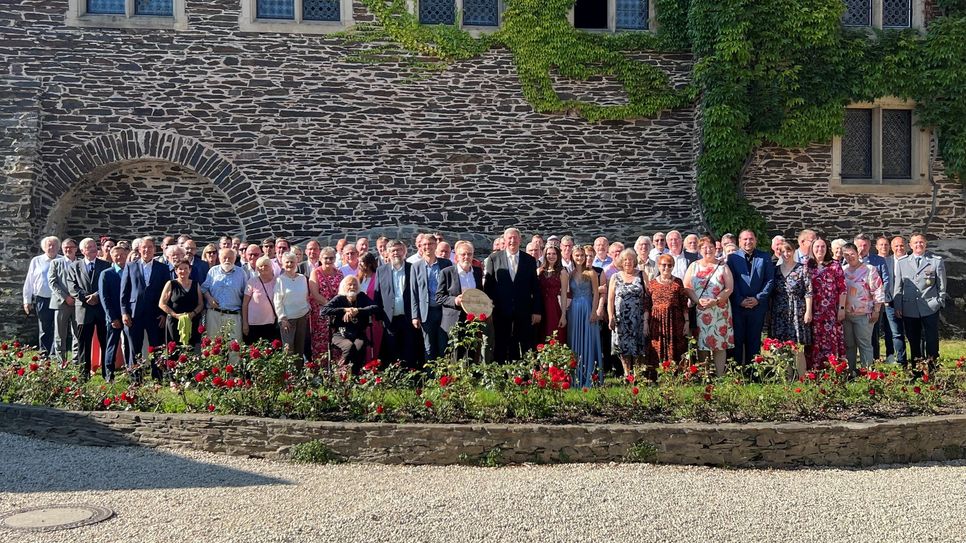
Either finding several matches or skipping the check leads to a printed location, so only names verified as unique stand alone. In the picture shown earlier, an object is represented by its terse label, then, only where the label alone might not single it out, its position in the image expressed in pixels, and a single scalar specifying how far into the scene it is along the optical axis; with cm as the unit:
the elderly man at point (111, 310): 990
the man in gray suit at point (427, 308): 923
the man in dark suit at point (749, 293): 941
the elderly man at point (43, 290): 1150
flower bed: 735
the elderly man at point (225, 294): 945
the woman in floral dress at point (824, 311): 930
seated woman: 892
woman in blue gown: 941
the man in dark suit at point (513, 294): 917
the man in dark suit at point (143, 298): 952
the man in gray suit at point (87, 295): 1062
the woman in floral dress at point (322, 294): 965
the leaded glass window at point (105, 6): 1567
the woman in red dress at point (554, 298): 936
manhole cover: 538
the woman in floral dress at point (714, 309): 929
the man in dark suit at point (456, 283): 905
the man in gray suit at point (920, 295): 1032
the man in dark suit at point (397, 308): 944
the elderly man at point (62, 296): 1108
